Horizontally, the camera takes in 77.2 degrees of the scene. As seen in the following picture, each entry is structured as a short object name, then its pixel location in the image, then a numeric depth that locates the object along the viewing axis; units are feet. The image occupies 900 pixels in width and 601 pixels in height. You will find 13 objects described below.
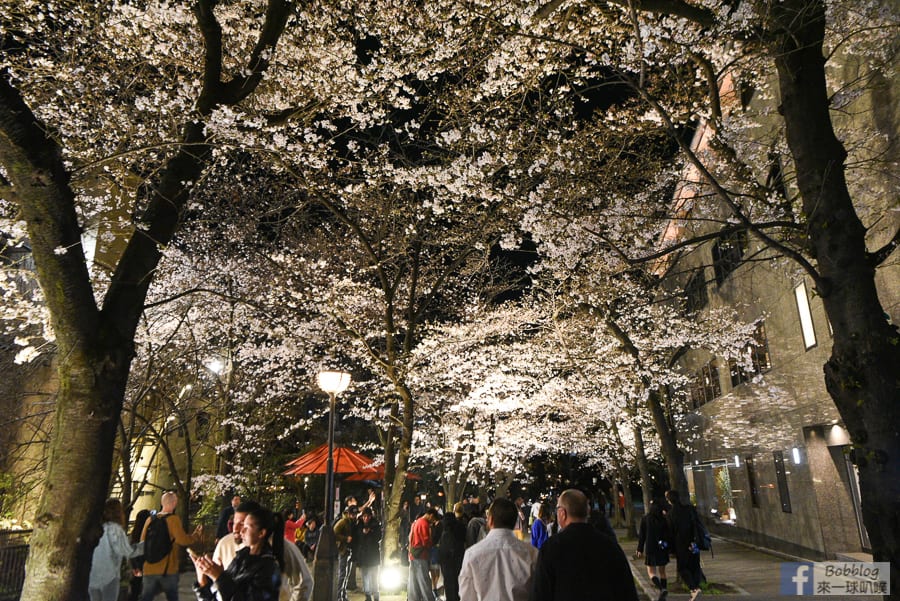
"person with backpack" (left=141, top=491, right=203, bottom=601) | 23.94
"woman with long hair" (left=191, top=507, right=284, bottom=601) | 11.91
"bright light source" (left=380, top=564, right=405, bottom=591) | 44.42
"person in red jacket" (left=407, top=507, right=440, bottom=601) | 35.91
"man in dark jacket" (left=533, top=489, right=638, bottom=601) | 11.77
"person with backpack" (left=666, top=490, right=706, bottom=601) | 33.63
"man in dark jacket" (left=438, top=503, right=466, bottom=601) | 31.73
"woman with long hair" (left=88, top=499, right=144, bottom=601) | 21.80
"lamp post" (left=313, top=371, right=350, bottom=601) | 31.19
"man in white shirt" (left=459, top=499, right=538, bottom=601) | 13.98
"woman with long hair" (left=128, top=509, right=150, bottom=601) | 27.53
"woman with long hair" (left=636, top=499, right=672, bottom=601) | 33.47
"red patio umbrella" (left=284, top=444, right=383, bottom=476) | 50.30
